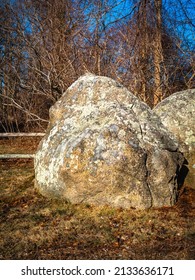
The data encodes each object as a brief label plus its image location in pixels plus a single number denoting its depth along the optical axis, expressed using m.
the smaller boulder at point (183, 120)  4.56
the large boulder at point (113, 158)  3.77
